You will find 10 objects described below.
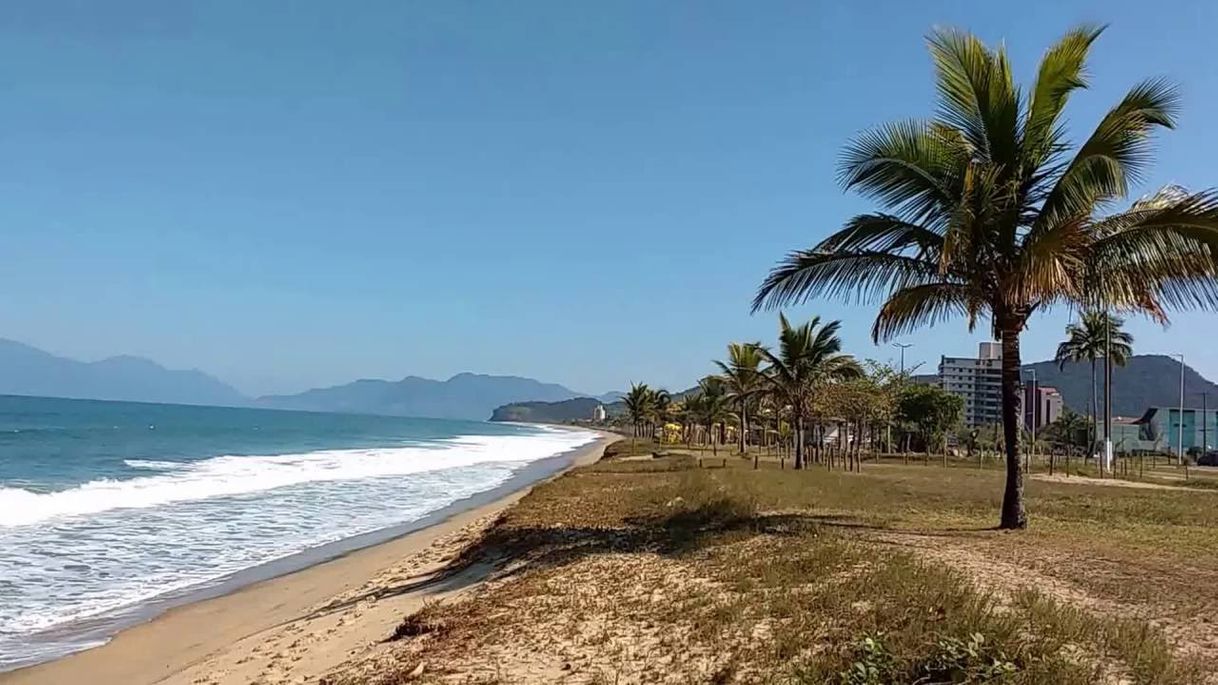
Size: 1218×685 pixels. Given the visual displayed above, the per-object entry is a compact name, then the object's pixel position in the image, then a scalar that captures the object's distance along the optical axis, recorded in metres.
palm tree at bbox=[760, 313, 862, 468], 35.00
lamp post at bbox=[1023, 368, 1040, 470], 40.94
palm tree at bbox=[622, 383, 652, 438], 76.00
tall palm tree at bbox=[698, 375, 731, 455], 61.78
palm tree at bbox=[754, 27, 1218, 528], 11.15
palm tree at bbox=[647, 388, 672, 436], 77.88
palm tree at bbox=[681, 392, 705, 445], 67.64
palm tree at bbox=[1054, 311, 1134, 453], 60.29
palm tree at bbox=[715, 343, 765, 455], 43.88
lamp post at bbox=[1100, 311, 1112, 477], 42.16
